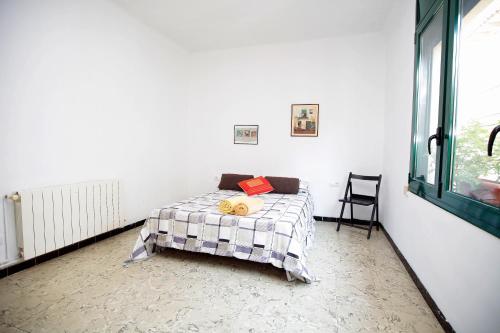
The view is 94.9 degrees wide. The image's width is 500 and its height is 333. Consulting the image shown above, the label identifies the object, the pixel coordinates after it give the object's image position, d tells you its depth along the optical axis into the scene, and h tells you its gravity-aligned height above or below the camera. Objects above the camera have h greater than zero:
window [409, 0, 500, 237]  1.15 +0.29
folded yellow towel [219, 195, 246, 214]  2.29 -0.52
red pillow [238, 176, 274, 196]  3.31 -0.47
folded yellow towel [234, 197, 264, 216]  2.25 -0.54
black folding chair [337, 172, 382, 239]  3.04 -0.60
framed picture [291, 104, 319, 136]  3.68 +0.56
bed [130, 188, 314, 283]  1.99 -0.76
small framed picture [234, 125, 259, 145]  4.00 +0.35
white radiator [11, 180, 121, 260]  2.04 -0.63
